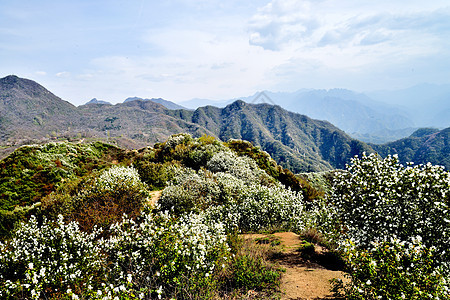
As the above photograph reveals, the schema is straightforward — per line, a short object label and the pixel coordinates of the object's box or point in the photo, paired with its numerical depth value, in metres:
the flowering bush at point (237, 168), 18.28
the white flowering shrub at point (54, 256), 6.41
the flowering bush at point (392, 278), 4.31
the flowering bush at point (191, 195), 12.60
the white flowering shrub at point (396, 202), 6.84
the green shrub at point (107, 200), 9.73
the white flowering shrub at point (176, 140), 24.82
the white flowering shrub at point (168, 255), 5.48
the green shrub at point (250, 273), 6.41
